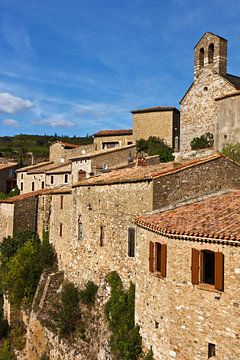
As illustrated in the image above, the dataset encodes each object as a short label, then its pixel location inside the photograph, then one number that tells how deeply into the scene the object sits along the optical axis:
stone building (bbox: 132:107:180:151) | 45.28
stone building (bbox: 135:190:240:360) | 10.73
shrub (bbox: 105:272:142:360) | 14.18
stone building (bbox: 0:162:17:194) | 54.59
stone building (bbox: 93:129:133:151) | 48.94
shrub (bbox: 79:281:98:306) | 19.23
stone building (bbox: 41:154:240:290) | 15.59
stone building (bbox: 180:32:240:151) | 34.84
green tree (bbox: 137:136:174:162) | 35.54
